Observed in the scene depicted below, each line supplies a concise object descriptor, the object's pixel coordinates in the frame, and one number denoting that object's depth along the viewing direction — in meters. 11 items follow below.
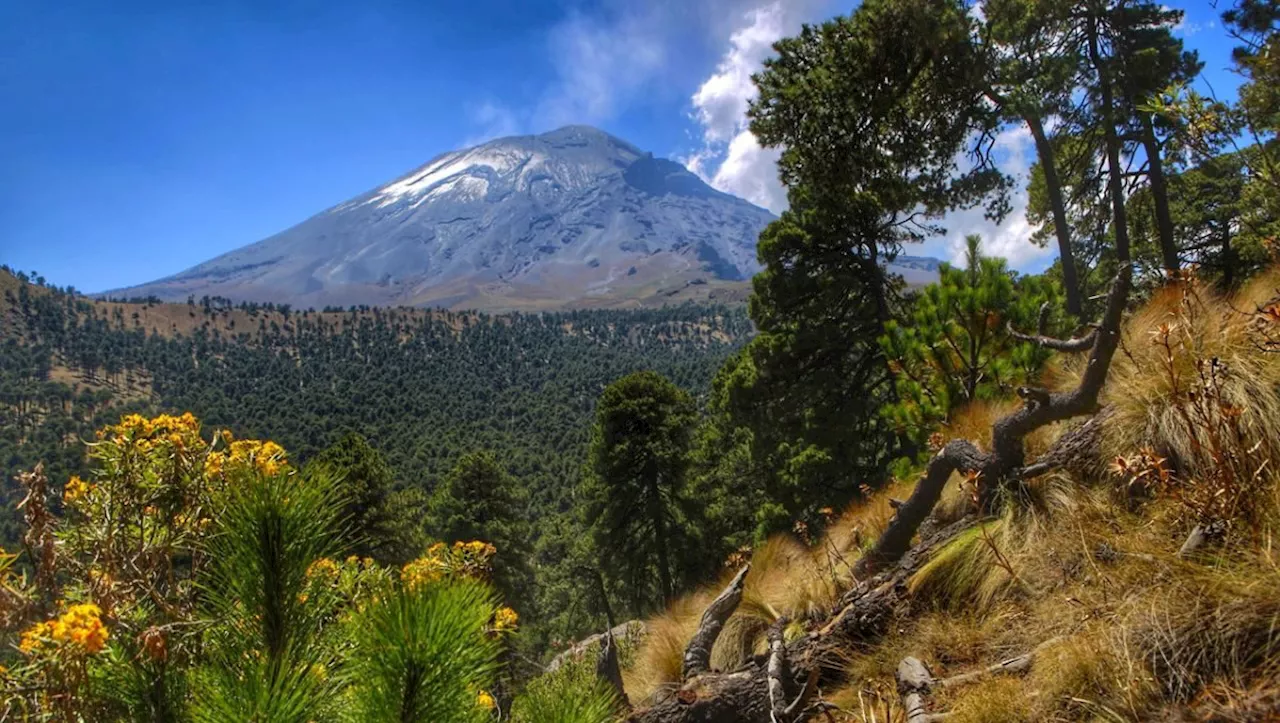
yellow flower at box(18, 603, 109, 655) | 1.66
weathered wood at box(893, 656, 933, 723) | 2.37
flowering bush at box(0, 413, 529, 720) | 1.49
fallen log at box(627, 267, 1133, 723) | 3.26
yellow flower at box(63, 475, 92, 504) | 2.65
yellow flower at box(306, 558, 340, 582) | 1.83
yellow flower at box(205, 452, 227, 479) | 2.76
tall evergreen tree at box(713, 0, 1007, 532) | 8.88
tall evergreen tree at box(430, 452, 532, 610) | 22.50
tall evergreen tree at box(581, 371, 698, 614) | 20.38
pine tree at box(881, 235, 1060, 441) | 5.64
